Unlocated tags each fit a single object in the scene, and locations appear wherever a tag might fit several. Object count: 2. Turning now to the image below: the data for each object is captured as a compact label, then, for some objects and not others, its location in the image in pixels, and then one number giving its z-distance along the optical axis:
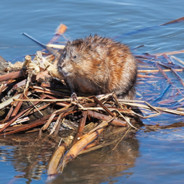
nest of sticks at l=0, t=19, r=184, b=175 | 8.71
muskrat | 8.86
